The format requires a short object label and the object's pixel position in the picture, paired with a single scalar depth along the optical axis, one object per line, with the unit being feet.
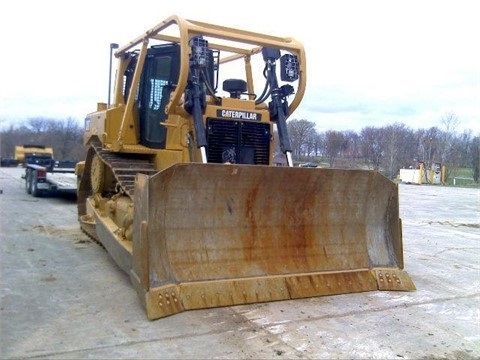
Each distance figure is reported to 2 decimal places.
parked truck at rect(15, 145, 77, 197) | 46.22
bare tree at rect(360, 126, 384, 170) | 156.34
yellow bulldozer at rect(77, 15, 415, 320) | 14.85
